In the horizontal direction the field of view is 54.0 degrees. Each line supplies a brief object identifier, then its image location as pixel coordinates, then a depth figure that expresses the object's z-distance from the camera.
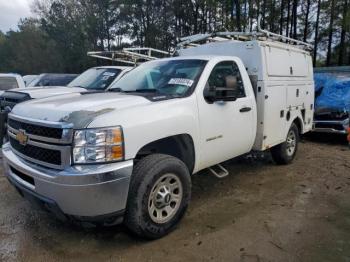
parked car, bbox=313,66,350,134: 8.59
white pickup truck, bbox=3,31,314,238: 2.99
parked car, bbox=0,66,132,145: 6.99
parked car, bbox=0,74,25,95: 10.12
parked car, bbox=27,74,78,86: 12.65
